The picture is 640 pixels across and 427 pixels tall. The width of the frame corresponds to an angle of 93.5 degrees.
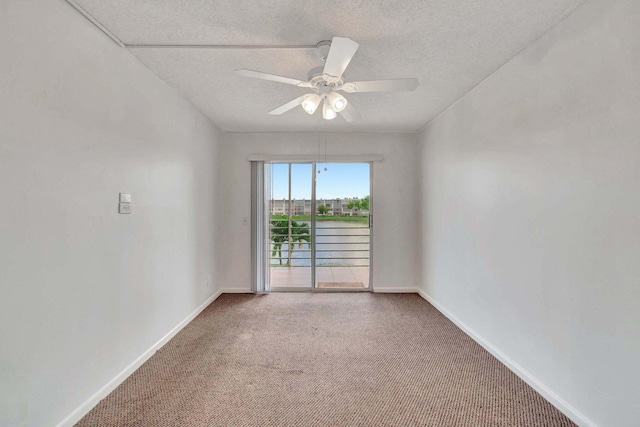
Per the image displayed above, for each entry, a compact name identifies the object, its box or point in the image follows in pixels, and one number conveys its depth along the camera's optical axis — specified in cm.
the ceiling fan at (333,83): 162
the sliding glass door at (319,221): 440
